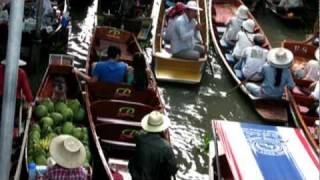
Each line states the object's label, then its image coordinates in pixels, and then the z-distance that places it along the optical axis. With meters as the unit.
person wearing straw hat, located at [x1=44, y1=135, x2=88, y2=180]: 5.84
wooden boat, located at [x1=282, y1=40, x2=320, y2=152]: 8.77
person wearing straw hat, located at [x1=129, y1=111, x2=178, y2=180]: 6.14
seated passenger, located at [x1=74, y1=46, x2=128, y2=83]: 8.51
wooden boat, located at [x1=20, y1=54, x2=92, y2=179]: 8.17
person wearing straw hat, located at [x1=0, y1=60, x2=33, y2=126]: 7.41
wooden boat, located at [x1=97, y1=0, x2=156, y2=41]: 12.24
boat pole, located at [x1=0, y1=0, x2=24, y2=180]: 3.40
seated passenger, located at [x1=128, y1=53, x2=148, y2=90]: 8.33
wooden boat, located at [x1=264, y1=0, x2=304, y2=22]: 14.77
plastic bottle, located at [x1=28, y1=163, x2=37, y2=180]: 6.20
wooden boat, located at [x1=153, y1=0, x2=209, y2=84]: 10.67
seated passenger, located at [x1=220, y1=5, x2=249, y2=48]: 12.01
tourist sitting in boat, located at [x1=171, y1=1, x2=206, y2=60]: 10.29
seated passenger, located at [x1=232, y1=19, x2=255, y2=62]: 11.17
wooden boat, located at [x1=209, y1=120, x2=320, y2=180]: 5.66
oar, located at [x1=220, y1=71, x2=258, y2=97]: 10.51
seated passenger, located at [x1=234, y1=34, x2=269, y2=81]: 10.51
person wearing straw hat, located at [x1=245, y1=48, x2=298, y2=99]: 9.60
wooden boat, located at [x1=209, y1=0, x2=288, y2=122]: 9.94
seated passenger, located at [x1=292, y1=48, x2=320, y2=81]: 10.55
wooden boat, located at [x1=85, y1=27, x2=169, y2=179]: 7.55
